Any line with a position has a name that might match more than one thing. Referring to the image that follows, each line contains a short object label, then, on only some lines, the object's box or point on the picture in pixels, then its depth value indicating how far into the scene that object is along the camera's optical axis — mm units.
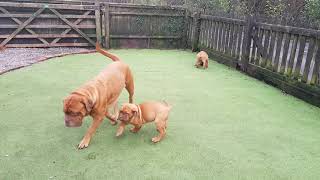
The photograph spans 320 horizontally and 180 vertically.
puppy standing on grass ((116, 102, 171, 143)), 2850
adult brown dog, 2391
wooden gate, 7455
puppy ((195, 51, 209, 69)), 6236
